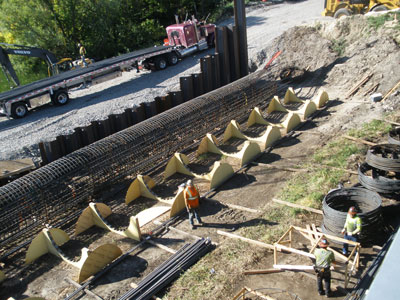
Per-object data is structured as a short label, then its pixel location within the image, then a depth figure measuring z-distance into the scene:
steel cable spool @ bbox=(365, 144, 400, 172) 11.47
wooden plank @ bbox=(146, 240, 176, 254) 10.43
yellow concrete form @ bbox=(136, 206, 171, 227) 11.99
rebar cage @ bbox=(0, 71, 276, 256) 11.38
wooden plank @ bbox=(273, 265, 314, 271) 8.84
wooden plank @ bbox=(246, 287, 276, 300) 8.30
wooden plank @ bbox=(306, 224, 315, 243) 9.74
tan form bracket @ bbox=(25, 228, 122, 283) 9.73
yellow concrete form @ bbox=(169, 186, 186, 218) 11.88
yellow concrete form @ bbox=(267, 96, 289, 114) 19.06
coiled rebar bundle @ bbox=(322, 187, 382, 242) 9.79
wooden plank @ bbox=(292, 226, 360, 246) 9.20
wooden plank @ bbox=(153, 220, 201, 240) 10.86
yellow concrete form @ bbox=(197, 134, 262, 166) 14.50
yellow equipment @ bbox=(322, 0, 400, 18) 27.23
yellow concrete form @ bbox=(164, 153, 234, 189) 13.18
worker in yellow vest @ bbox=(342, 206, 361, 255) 9.29
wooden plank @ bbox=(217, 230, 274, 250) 10.00
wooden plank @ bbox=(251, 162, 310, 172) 13.59
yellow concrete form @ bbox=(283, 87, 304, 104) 20.00
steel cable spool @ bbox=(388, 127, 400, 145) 13.74
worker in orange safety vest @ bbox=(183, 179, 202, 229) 11.21
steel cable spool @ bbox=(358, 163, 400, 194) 11.09
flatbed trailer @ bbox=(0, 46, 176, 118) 23.88
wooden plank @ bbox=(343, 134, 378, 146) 14.60
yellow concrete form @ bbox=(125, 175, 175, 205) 12.99
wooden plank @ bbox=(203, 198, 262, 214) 11.67
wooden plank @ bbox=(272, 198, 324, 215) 11.17
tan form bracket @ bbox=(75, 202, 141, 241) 11.70
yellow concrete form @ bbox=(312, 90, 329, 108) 18.69
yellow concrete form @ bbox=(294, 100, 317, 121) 17.77
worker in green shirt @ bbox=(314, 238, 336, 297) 8.28
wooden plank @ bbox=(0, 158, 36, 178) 13.09
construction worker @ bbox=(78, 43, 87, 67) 30.31
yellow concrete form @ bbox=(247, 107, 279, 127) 17.86
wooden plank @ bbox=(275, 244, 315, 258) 8.97
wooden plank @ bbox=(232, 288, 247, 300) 8.24
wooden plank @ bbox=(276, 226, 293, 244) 9.65
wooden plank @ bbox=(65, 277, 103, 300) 9.22
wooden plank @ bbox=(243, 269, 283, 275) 9.24
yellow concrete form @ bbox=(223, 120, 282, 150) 15.73
